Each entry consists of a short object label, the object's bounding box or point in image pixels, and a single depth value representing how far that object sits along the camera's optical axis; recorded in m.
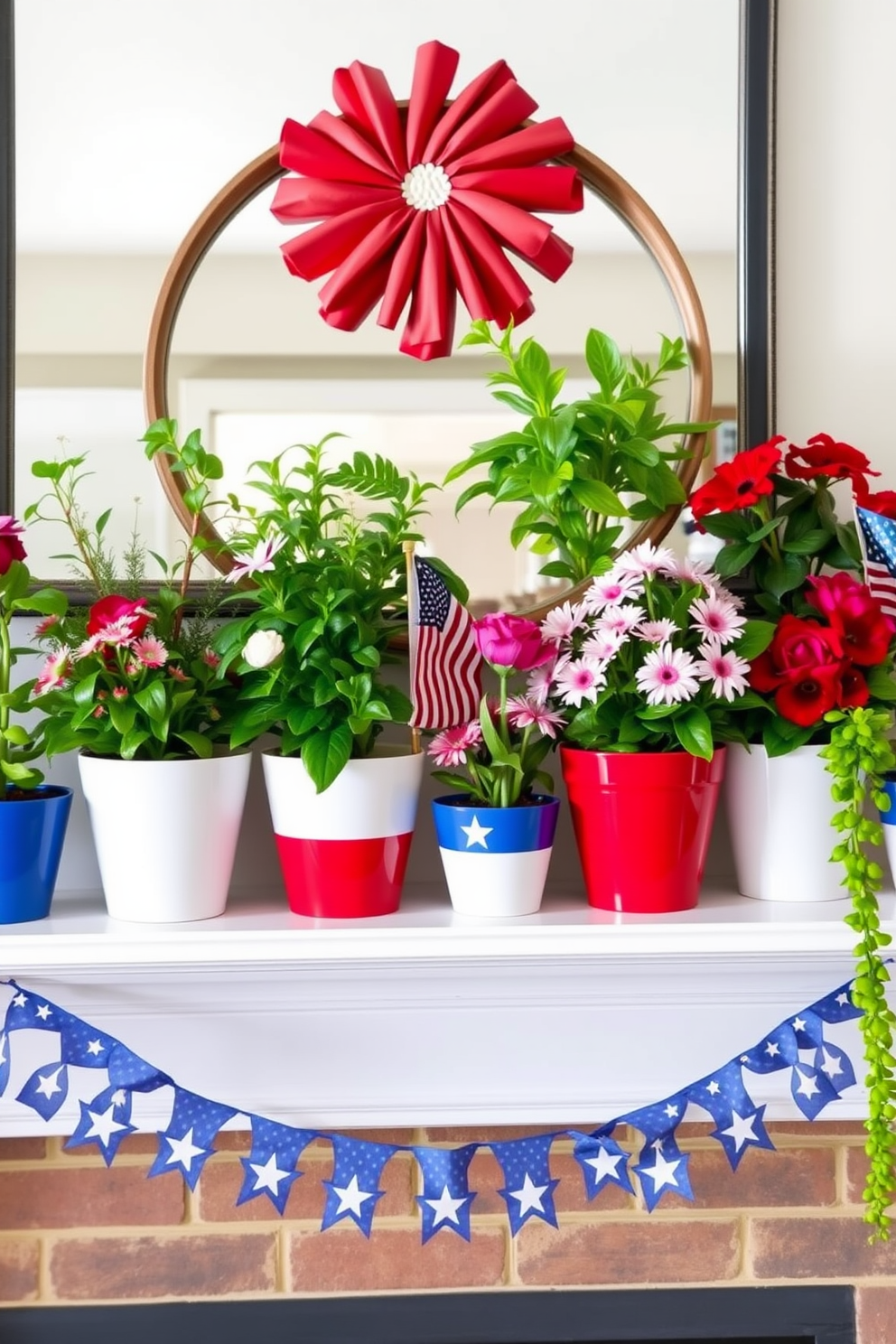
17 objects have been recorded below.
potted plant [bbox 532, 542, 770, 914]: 0.95
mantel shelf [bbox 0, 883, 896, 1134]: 0.98
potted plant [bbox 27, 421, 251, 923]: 0.95
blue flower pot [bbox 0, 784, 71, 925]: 0.95
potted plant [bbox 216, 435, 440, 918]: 0.96
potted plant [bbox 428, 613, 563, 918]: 0.95
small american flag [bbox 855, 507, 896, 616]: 1.03
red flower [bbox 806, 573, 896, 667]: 0.98
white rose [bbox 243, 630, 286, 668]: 0.94
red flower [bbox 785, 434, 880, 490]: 1.03
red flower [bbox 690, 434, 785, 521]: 0.99
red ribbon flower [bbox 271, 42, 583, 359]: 1.08
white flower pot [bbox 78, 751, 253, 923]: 0.95
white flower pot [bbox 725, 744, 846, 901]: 1.00
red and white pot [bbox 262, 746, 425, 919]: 0.96
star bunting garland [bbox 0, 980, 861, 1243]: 0.99
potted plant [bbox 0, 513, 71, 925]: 0.96
